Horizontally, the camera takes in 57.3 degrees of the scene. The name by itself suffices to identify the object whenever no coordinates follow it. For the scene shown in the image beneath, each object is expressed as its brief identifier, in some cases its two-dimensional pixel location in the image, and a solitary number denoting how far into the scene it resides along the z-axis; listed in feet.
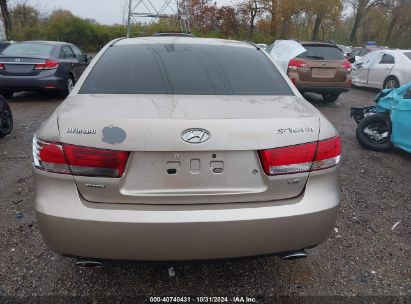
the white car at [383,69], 36.55
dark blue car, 28.91
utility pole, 68.95
